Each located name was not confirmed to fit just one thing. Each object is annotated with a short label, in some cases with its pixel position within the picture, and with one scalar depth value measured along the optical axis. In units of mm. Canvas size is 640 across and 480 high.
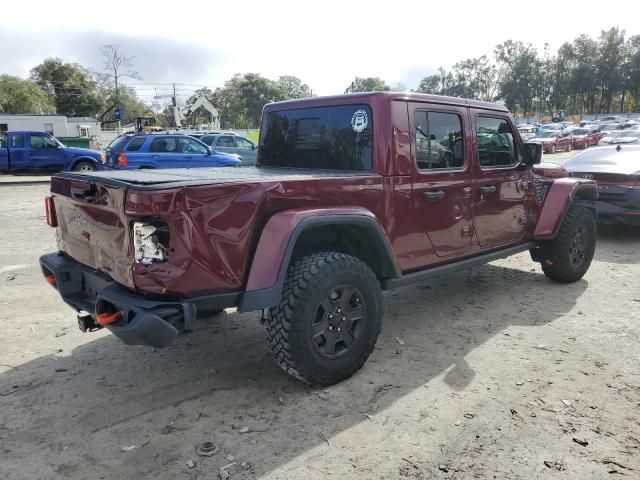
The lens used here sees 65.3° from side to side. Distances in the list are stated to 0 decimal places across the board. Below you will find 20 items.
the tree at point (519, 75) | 80375
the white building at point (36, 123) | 36406
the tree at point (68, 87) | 63312
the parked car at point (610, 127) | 42969
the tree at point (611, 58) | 72062
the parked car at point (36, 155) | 17188
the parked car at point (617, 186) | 7250
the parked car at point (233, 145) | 17422
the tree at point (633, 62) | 70938
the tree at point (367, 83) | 103288
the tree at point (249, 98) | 76688
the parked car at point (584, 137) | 33031
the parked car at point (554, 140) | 30186
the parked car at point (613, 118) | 59125
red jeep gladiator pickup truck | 2631
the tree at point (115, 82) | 64812
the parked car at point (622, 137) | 24578
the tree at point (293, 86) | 93144
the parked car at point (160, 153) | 13977
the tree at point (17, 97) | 53719
